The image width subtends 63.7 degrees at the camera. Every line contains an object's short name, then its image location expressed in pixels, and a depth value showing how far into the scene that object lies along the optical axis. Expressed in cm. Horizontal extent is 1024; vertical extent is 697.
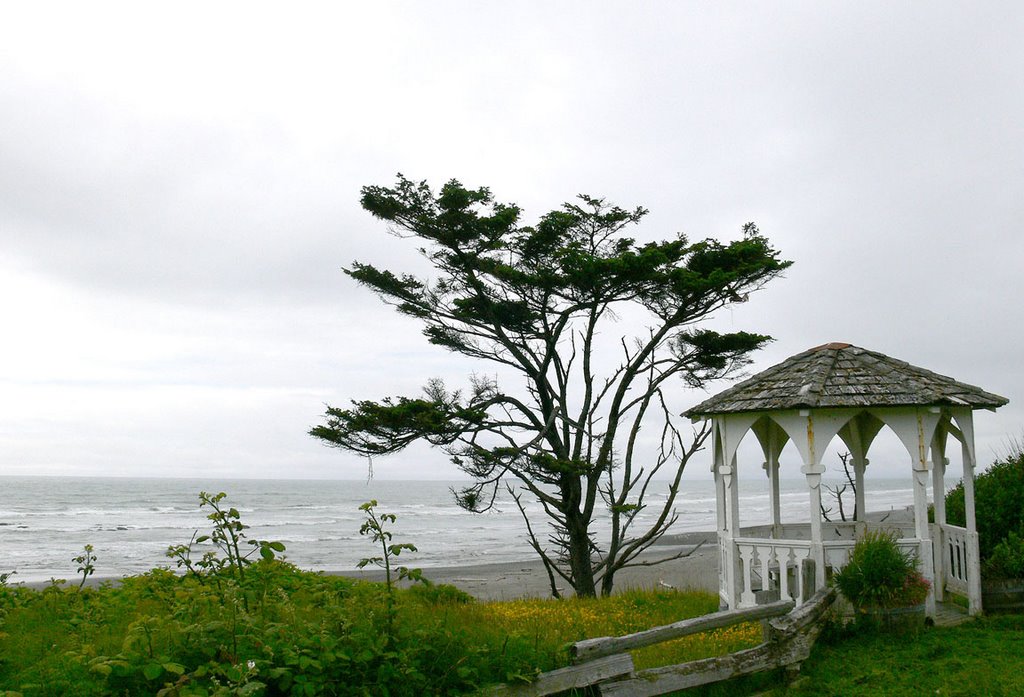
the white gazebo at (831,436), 942
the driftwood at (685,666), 635
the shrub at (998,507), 1081
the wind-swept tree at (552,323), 1455
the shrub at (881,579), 882
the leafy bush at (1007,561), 976
